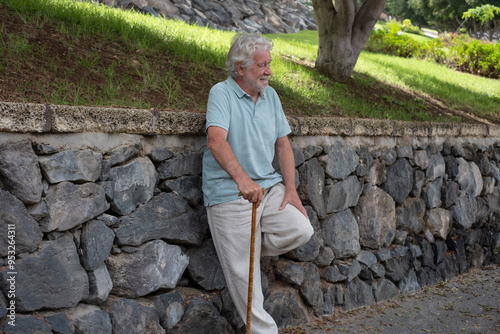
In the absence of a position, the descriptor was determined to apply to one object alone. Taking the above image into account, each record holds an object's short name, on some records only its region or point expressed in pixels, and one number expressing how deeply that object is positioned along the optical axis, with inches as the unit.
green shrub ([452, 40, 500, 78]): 526.9
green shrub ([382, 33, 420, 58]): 553.6
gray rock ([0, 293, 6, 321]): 105.1
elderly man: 133.3
